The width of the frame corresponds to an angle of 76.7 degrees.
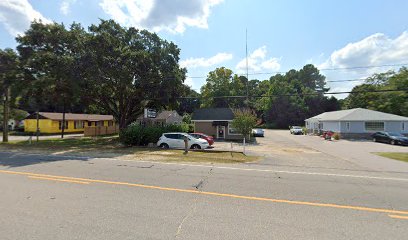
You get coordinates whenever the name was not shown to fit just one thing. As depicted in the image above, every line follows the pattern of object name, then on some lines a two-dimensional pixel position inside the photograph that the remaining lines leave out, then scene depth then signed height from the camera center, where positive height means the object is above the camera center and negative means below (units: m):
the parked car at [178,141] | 21.30 -1.38
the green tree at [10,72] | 22.78 +4.70
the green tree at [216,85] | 68.69 +10.78
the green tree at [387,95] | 45.69 +5.86
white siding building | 35.19 +0.14
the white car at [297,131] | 48.31 -1.14
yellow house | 41.06 +0.47
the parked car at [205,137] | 23.85 -1.16
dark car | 28.10 -1.48
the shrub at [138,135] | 23.06 -0.93
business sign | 27.83 +1.27
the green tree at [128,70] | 22.81 +5.18
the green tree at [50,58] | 21.66 +5.65
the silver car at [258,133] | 41.17 -1.30
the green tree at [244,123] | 21.02 +0.15
